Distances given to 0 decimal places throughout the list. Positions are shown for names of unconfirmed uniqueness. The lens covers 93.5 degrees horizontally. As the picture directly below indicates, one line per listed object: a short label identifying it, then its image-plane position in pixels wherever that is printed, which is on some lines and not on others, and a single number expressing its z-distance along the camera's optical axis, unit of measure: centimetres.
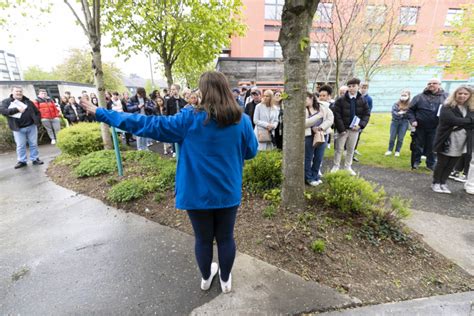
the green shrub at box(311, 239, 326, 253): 257
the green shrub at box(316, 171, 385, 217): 301
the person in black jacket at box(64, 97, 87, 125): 976
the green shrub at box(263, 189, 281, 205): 345
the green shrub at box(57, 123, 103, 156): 633
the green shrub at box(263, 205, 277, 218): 320
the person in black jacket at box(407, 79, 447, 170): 530
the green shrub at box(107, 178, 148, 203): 397
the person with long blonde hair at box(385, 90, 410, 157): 641
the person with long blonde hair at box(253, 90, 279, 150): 499
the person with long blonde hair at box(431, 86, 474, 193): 410
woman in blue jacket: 168
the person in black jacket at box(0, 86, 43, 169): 590
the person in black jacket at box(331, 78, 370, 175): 484
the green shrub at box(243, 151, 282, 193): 380
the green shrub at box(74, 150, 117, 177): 509
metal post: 480
